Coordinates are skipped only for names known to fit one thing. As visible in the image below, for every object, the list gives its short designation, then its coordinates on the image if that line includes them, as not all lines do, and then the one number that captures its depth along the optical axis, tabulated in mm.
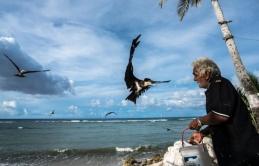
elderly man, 1658
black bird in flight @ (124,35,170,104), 3350
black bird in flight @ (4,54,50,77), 9062
